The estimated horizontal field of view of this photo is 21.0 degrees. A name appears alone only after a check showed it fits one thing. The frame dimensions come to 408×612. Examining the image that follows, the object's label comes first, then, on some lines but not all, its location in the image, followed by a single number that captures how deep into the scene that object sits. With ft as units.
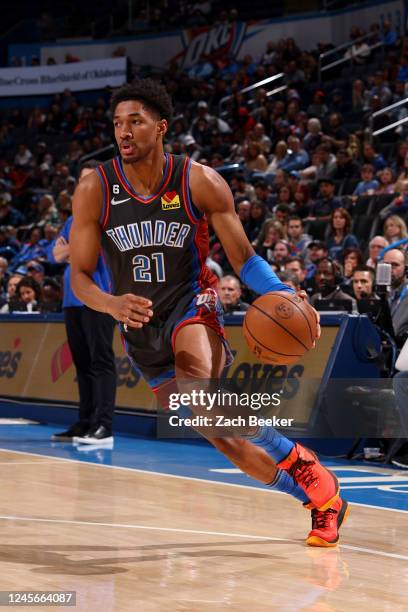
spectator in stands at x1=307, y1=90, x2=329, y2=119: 63.46
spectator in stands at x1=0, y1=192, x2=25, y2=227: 70.90
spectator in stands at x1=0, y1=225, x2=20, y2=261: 62.95
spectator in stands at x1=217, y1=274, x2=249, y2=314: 34.53
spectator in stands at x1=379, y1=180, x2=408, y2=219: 44.04
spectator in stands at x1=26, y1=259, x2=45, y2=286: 47.89
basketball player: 16.75
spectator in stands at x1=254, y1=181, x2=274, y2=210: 52.19
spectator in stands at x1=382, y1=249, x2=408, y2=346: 27.40
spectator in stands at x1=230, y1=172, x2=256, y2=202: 52.24
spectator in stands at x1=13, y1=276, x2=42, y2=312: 41.06
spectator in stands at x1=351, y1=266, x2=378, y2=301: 32.12
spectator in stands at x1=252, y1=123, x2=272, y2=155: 60.18
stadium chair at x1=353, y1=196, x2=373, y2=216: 46.65
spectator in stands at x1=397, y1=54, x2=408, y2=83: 60.75
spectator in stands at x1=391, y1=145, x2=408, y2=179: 47.05
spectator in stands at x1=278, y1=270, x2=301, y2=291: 31.35
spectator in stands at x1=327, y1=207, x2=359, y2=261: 41.65
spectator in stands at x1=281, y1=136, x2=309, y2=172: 56.29
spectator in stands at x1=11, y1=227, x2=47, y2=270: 55.51
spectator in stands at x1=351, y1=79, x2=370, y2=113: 62.54
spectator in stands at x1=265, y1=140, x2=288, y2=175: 57.09
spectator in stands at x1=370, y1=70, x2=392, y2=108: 59.26
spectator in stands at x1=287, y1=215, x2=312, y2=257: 43.78
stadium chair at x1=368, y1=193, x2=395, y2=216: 45.91
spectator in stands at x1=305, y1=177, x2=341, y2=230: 49.03
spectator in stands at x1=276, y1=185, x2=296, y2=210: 50.57
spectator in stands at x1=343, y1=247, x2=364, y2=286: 35.70
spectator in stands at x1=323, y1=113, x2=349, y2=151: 57.12
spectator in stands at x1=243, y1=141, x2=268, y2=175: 57.77
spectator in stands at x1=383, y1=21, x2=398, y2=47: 68.49
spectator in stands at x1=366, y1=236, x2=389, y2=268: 36.14
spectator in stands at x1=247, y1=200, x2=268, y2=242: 47.93
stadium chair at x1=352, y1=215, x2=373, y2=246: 45.29
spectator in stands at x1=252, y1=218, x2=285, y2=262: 42.04
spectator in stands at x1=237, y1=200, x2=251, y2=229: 48.49
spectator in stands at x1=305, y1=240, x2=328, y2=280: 37.42
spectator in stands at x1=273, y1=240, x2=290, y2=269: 39.36
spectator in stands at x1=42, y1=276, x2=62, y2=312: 41.32
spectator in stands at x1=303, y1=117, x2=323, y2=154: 57.67
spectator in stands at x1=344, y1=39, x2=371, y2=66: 69.87
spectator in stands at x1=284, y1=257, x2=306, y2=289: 35.01
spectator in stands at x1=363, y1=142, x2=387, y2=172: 52.75
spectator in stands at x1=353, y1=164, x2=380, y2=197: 49.21
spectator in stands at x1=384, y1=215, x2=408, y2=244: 36.37
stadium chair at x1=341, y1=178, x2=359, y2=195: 51.47
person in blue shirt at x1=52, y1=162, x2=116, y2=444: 31.12
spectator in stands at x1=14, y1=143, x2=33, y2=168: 81.58
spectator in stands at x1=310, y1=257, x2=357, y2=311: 32.71
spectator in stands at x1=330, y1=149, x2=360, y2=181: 52.55
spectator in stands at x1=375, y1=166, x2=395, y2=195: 47.48
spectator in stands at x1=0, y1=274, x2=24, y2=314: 42.01
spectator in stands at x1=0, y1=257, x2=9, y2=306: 50.59
